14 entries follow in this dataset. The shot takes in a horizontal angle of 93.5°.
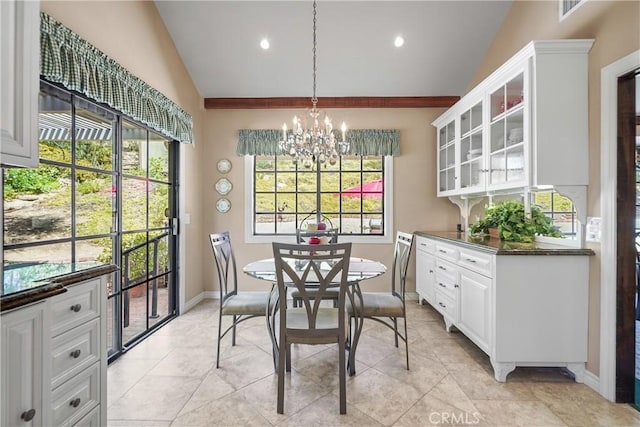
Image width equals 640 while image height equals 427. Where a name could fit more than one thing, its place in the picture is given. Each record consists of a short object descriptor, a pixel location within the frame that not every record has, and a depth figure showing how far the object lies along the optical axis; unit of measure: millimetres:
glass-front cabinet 2162
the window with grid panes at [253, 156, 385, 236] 4199
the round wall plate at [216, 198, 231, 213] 4133
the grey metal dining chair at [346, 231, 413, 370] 2338
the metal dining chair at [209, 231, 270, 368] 2404
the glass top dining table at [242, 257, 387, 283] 2164
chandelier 2438
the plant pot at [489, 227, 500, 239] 2747
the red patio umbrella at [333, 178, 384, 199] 4195
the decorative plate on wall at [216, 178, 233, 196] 4137
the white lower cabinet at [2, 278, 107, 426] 992
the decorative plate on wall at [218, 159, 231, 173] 4141
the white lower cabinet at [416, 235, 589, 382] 2139
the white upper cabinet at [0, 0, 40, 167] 1060
